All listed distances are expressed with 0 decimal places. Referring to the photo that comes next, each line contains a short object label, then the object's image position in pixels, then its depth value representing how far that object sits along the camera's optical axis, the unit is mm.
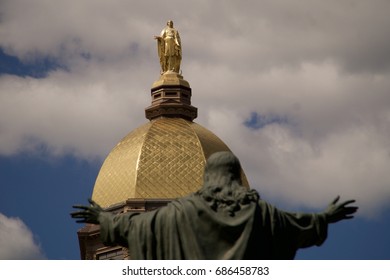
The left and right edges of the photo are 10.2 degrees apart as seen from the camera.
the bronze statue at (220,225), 30250
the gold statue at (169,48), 136875
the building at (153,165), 131875
